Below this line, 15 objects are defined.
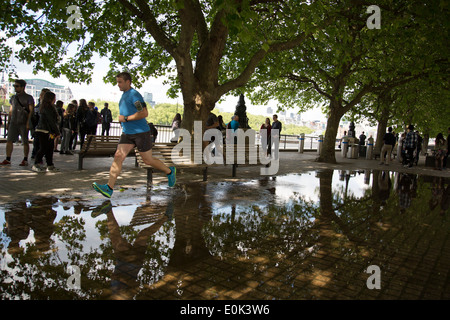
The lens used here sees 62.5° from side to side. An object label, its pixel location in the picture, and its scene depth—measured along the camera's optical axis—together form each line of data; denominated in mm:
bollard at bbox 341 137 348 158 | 24656
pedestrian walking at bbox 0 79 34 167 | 9578
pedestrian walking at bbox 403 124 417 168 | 18609
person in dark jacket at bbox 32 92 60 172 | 8945
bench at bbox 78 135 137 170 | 9773
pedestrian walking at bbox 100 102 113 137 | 16531
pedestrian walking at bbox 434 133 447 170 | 18875
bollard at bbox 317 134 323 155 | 24853
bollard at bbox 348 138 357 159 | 24078
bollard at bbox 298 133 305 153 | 25431
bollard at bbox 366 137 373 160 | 24500
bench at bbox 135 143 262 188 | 8180
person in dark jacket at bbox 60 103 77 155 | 13508
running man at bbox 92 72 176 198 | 6504
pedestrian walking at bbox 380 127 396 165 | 19328
